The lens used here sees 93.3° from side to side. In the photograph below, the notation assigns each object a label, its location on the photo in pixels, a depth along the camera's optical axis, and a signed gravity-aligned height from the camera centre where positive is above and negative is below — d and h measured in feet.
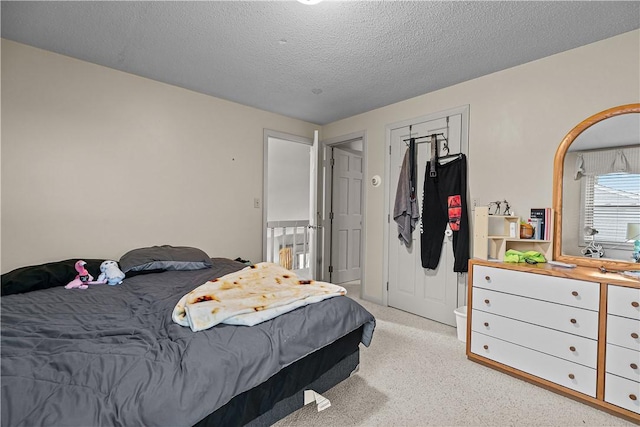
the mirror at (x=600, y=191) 6.95 +0.49
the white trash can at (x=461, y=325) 9.02 -3.49
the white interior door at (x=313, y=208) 11.49 -0.06
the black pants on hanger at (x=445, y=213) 9.74 -0.14
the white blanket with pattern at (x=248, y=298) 4.62 -1.63
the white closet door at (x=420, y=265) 10.30 -2.12
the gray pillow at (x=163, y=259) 8.25 -1.58
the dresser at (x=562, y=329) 5.74 -2.60
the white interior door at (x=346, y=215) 15.51 -0.43
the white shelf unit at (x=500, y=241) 8.18 -0.86
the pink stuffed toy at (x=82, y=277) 7.10 -1.81
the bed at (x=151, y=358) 3.16 -1.97
